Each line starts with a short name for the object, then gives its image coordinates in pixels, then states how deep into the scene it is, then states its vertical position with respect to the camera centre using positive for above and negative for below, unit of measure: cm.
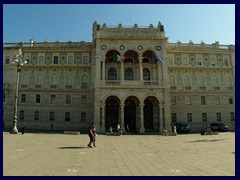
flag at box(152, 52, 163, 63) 3707 +842
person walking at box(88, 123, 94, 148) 1638 -229
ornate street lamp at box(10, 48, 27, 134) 2681 +544
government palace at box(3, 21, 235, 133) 3688 +438
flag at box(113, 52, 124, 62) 3591 +795
